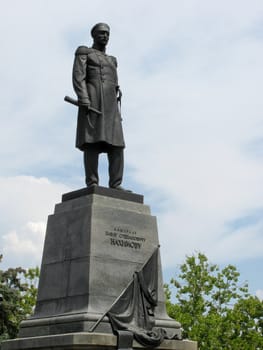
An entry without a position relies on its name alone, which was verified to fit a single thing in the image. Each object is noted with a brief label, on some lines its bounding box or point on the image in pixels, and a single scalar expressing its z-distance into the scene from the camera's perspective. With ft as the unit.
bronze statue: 54.19
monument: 48.24
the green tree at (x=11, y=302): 107.76
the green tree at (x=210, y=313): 131.75
